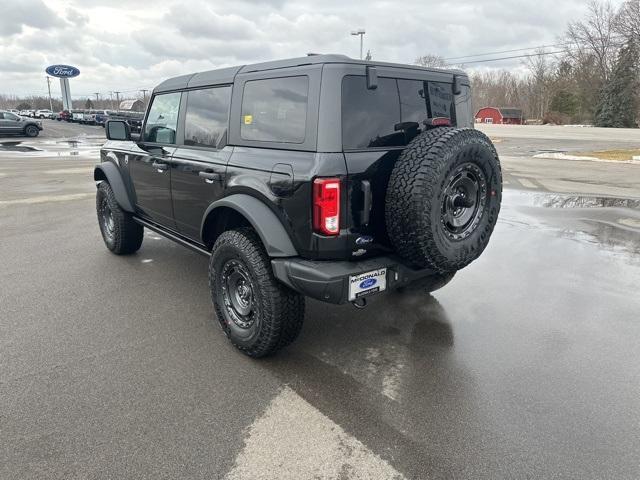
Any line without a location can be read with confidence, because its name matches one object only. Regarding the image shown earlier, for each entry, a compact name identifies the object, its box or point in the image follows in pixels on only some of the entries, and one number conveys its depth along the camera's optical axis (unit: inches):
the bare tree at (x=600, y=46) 2256.4
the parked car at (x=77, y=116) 1917.6
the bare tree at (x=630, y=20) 2046.0
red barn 3051.2
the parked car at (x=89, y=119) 1841.8
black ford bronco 109.7
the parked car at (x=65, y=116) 2055.2
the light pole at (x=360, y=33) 1051.6
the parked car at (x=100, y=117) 1765.6
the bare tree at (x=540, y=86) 2837.8
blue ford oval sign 2213.3
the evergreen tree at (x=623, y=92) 2049.7
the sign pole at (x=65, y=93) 2290.2
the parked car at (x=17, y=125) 1082.1
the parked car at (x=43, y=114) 2721.5
